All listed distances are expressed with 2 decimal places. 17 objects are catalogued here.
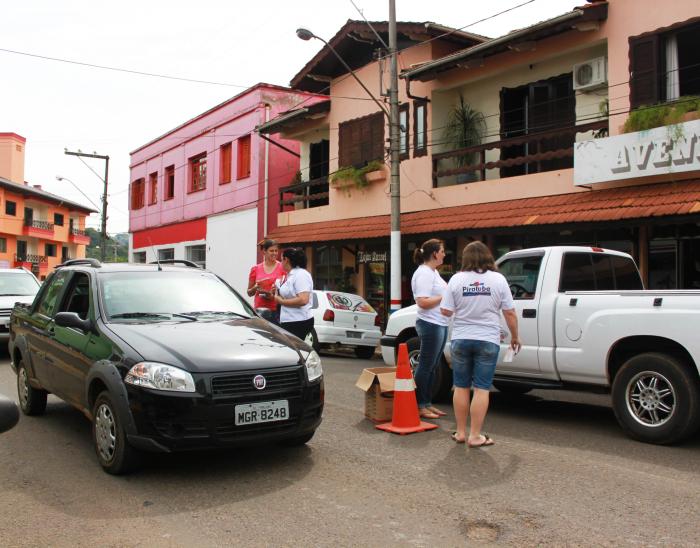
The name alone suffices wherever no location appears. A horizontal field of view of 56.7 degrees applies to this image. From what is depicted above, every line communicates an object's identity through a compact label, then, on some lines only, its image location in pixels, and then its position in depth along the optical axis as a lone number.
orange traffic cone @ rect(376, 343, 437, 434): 6.20
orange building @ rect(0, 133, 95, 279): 55.91
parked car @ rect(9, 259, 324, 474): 4.43
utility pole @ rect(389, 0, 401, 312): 14.32
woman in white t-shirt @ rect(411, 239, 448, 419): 6.59
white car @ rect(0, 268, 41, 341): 11.89
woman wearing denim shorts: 5.64
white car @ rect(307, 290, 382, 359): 13.74
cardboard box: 6.50
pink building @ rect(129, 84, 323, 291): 23.25
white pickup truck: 5.64
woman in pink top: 8.15
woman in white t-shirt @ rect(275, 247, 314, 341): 7.40
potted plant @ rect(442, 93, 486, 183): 15.59
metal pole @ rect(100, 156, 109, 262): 34.25
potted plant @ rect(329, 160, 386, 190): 17.58
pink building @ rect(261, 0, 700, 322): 11.27
